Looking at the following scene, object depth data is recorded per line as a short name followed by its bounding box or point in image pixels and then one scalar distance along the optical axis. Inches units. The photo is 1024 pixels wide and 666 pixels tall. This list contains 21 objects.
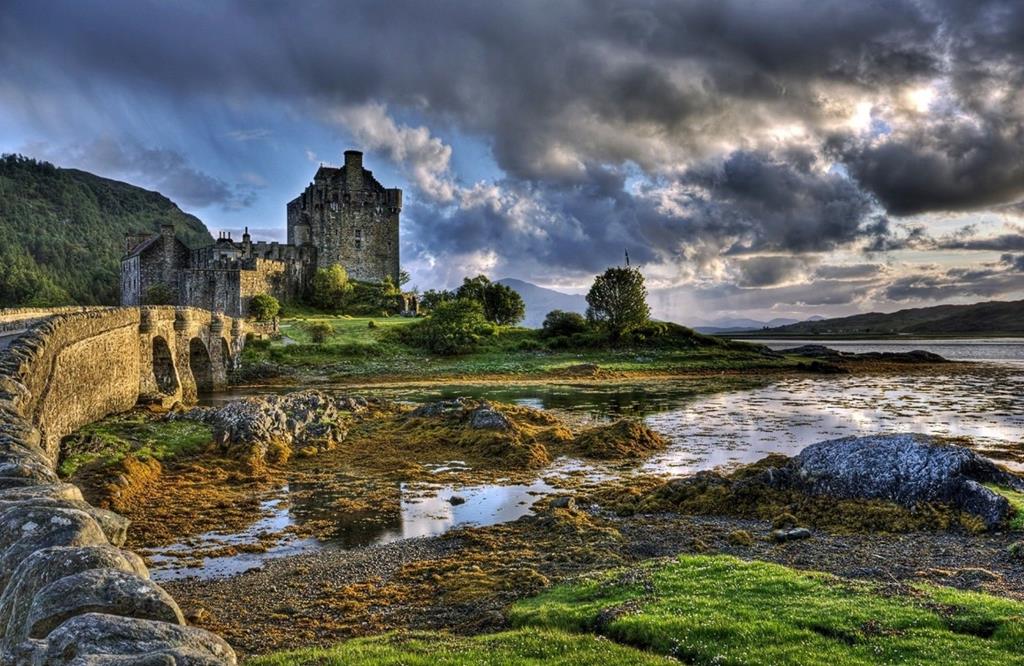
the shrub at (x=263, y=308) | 3312.0
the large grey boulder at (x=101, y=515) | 340.8
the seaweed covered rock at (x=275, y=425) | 1087.7
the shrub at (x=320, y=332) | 2920.8
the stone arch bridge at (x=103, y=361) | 772.0
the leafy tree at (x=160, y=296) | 3587.6
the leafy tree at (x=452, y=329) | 3068.4
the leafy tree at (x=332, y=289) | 3782.0
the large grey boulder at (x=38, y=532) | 310.7
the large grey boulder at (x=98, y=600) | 257.9
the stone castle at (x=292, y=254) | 3491.6
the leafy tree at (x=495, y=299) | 4160.9
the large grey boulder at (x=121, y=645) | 222.8
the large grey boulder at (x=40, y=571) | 273.3
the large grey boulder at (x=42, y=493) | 355.3
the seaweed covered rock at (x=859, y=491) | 665.0
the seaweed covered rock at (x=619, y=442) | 1129.4
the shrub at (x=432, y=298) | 4485.2
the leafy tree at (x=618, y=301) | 3759.8
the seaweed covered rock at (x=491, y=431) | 1098.1
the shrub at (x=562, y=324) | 3705.7
